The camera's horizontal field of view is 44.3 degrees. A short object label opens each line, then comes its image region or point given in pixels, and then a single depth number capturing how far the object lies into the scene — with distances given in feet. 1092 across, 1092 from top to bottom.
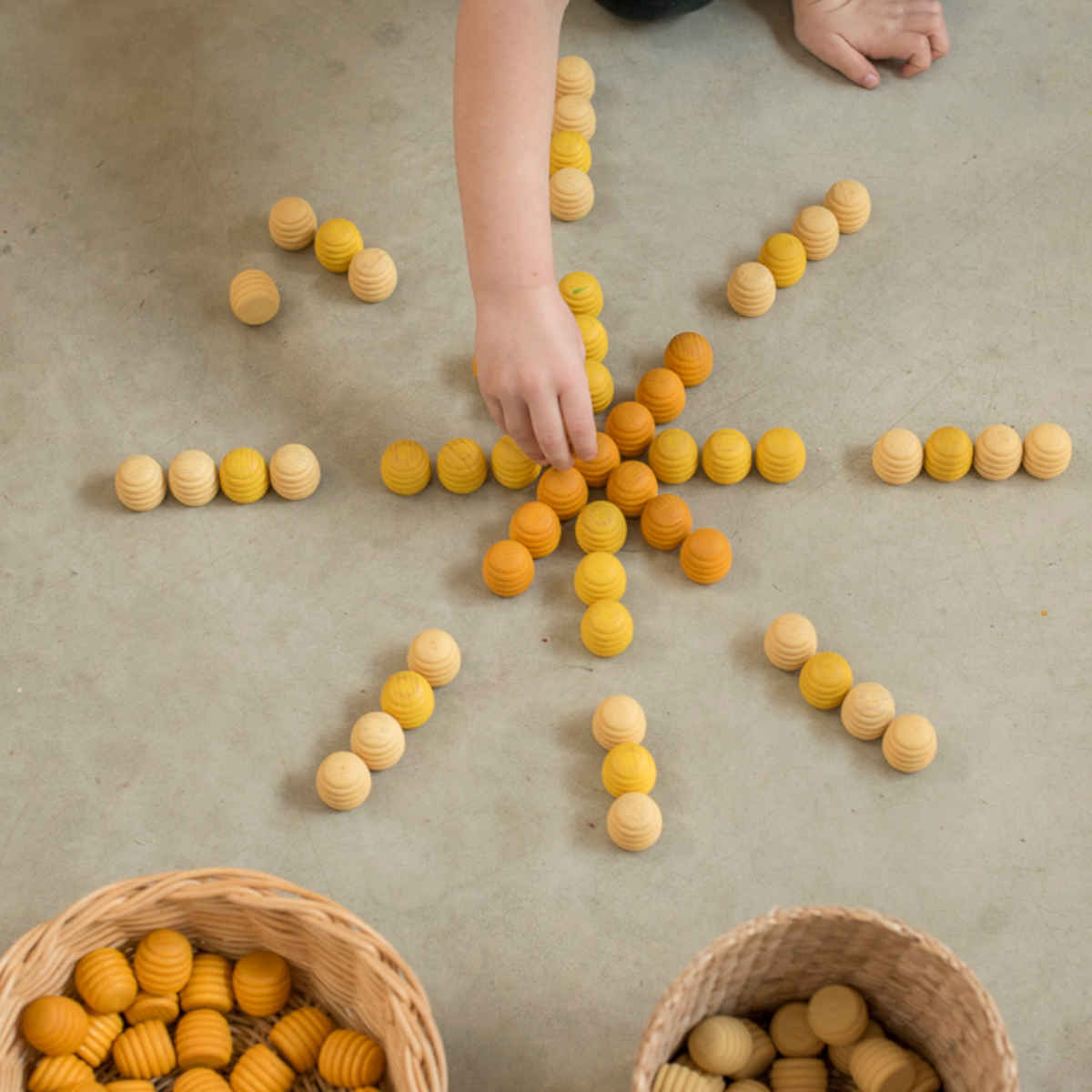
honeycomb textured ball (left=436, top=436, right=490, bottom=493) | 4.28
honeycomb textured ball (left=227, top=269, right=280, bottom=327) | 4.65
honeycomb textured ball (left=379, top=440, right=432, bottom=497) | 4.29
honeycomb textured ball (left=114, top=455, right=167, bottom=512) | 4.28
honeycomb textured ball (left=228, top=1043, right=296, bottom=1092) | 3.28
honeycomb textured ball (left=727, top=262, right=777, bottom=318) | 4.64
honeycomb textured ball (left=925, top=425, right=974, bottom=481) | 4.27
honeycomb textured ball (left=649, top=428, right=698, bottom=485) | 4.25
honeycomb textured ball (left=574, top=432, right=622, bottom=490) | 4.21
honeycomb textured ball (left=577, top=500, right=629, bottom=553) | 4.14
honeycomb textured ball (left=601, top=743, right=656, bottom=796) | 3.74
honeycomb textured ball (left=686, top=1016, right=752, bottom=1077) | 3.12
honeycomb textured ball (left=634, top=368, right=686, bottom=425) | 4.37
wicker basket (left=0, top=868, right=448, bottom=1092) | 3.06
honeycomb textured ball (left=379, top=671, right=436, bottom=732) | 3.85
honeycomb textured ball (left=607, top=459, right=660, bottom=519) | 4.20
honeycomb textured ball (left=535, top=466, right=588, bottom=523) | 4.16
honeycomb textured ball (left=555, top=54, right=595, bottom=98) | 5.14
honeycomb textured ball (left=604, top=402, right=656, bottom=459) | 4.27
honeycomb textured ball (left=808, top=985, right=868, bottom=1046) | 3.16
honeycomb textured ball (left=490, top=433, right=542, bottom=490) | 4.25
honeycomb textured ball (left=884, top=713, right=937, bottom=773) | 3.76
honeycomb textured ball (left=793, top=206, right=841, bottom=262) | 4.77
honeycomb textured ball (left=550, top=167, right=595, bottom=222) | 4.87
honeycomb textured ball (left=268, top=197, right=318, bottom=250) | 4.83
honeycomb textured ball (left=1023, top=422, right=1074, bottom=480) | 4.30
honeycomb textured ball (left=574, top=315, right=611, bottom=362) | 4.46
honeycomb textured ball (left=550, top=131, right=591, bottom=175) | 4.95
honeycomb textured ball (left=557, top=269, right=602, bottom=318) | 4.55
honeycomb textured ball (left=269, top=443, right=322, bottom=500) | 4.29
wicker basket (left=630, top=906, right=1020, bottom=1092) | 2.89
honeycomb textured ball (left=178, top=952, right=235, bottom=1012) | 3.37
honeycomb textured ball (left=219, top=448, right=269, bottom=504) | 4.29
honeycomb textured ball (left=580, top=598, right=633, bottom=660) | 3.96
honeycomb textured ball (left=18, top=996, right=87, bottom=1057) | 3.14
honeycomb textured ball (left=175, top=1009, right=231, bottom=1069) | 3.31
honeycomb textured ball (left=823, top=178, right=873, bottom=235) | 4.84
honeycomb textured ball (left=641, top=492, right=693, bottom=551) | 4.14
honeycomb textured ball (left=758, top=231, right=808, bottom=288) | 4.71
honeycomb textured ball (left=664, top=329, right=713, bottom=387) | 4.44
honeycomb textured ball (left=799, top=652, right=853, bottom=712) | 3.86
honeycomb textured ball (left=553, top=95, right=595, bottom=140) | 5.04
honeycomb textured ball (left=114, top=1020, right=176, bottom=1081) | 3.28
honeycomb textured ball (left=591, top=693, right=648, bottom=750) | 3.81
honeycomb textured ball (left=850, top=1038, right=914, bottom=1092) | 3.09
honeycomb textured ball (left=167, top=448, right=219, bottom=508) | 4.30
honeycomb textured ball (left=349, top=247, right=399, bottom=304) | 4.70
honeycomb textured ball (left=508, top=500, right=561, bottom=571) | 4.13
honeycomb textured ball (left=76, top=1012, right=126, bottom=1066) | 3.26
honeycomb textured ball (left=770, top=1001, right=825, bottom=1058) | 3.24
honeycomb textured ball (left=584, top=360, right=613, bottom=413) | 4.38
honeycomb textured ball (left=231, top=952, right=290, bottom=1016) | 3.37
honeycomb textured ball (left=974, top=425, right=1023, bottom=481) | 4.29
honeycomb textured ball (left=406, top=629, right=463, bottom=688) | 3.92
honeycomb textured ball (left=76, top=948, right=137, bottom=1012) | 3.26
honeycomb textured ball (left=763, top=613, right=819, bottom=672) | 3.94
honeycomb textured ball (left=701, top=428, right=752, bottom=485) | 4.27
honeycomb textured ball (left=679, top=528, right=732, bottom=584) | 4.06
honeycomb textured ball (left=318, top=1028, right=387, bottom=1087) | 3.23
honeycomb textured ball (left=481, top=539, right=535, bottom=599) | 4.06
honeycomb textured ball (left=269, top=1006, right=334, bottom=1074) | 3.33
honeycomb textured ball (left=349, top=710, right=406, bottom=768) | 3.79
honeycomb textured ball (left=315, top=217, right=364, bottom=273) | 4.77
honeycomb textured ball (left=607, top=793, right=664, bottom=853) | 3.65
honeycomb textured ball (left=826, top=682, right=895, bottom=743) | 3.82
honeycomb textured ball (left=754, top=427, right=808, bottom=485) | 4.28
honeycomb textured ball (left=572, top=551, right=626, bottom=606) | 4.05
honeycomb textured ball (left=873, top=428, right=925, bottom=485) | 4.28
